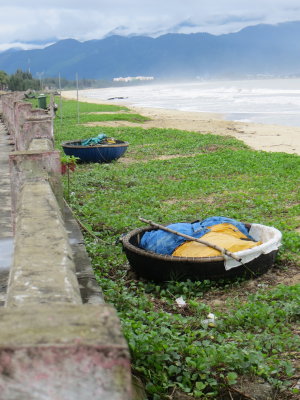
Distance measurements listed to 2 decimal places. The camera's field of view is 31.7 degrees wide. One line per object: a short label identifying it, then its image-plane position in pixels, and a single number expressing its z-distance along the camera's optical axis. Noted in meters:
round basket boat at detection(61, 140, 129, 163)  15.77
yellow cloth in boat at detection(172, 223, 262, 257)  6.49
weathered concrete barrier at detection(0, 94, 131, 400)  1.59
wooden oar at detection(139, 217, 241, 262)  6.14
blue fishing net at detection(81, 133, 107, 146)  16.28
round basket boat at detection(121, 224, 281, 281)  6.16
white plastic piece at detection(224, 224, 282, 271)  6.20
